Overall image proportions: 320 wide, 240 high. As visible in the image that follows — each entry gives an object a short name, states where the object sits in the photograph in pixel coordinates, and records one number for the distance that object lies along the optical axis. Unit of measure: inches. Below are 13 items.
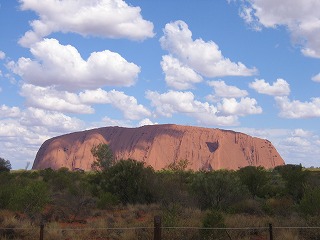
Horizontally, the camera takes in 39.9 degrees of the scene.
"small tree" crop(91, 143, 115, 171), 3339.1
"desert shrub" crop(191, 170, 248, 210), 967.0
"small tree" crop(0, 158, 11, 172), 2482.2
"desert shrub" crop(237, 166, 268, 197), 1138.0
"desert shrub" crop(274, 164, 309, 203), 1109.3
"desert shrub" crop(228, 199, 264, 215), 896.9
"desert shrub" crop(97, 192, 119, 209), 1014.4
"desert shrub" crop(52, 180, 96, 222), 888.3
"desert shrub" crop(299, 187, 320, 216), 715.4
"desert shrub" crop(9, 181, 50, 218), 814.5
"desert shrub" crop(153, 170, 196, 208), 992.7
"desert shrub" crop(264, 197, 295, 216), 853.3
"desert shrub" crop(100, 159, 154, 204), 1133.7
